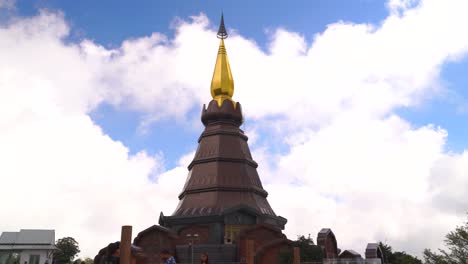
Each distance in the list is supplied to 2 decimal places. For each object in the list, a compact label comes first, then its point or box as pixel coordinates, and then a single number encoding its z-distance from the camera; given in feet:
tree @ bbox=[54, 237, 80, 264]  183.83
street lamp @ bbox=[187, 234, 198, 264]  116.93
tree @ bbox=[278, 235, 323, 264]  89.93
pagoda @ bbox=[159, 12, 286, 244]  119.03
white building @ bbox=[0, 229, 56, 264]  134.51
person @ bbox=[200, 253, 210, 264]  45.47
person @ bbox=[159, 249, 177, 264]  37.62
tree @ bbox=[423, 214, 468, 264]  79.46
